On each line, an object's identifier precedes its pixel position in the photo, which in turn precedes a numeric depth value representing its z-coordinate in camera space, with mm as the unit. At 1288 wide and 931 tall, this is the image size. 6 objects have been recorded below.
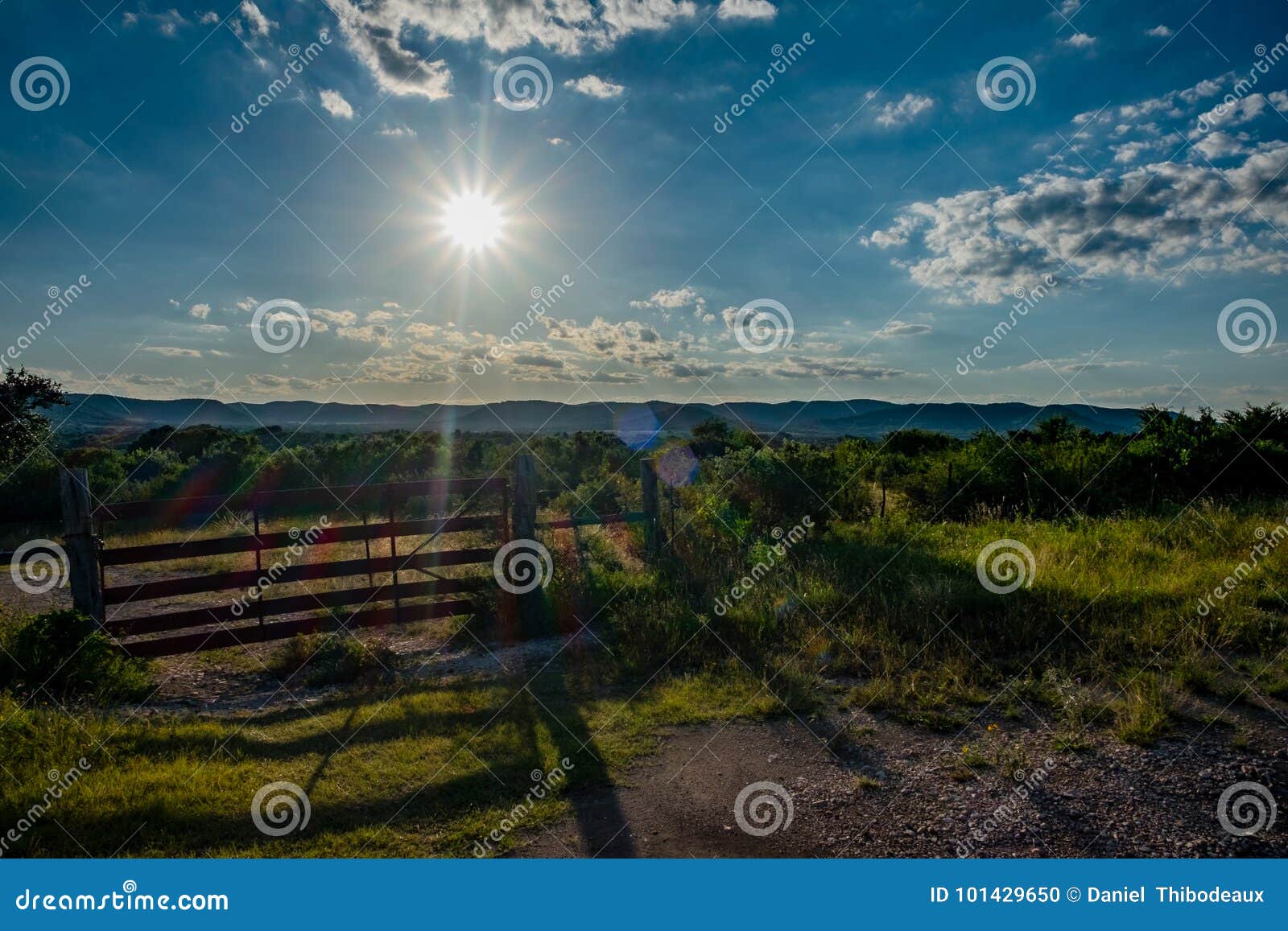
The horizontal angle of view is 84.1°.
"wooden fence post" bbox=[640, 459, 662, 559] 12125
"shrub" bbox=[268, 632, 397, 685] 8227
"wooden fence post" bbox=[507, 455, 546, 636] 9719
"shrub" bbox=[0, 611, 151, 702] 7363
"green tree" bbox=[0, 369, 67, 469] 18016
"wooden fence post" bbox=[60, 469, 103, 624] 8164
